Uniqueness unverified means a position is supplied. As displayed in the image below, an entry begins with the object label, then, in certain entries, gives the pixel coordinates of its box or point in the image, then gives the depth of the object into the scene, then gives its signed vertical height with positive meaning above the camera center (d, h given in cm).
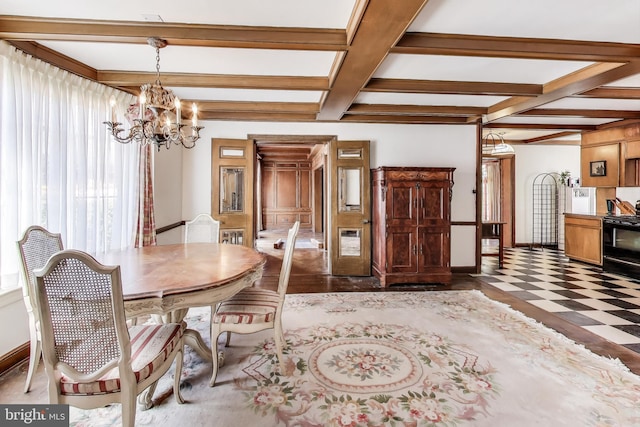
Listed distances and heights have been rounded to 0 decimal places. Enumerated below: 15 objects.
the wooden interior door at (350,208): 475 +7
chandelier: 218 +70
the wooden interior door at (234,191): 462 +33
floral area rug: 175 -112
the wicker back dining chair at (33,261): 186 -29
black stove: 446 -49
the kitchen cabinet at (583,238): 507 -45
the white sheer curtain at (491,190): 730 +54
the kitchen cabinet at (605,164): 516 +82
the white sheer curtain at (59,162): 224 +44
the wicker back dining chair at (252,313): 209 -69
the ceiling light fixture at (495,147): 509 +144
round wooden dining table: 156 -37
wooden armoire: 424 -16
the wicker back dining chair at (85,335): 124 -51
